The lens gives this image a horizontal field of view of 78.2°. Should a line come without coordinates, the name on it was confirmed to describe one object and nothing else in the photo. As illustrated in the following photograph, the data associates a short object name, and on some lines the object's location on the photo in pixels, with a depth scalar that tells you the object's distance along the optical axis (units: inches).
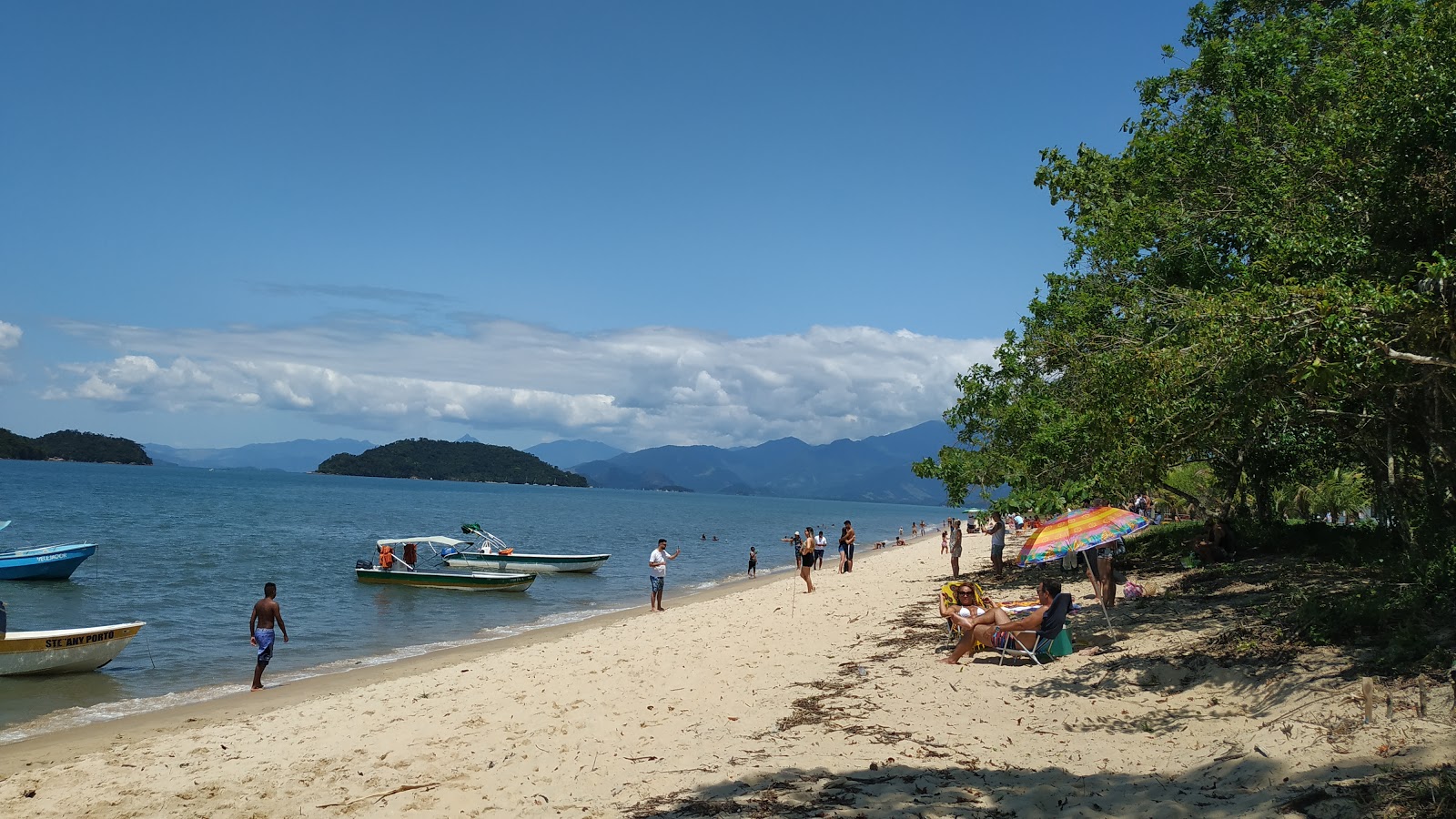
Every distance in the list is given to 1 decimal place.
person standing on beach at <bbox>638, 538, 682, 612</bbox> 800.3
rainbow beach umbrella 393.1
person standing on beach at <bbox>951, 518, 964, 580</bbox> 793.7
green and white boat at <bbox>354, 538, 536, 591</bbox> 1064.2
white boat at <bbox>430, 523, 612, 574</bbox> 1188.5
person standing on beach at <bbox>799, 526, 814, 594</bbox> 796.6
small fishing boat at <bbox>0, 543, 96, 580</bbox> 1040.2
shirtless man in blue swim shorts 505.0
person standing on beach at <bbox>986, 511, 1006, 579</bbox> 788.0
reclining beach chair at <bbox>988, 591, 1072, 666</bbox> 374.6
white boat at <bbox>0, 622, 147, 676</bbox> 510.6
